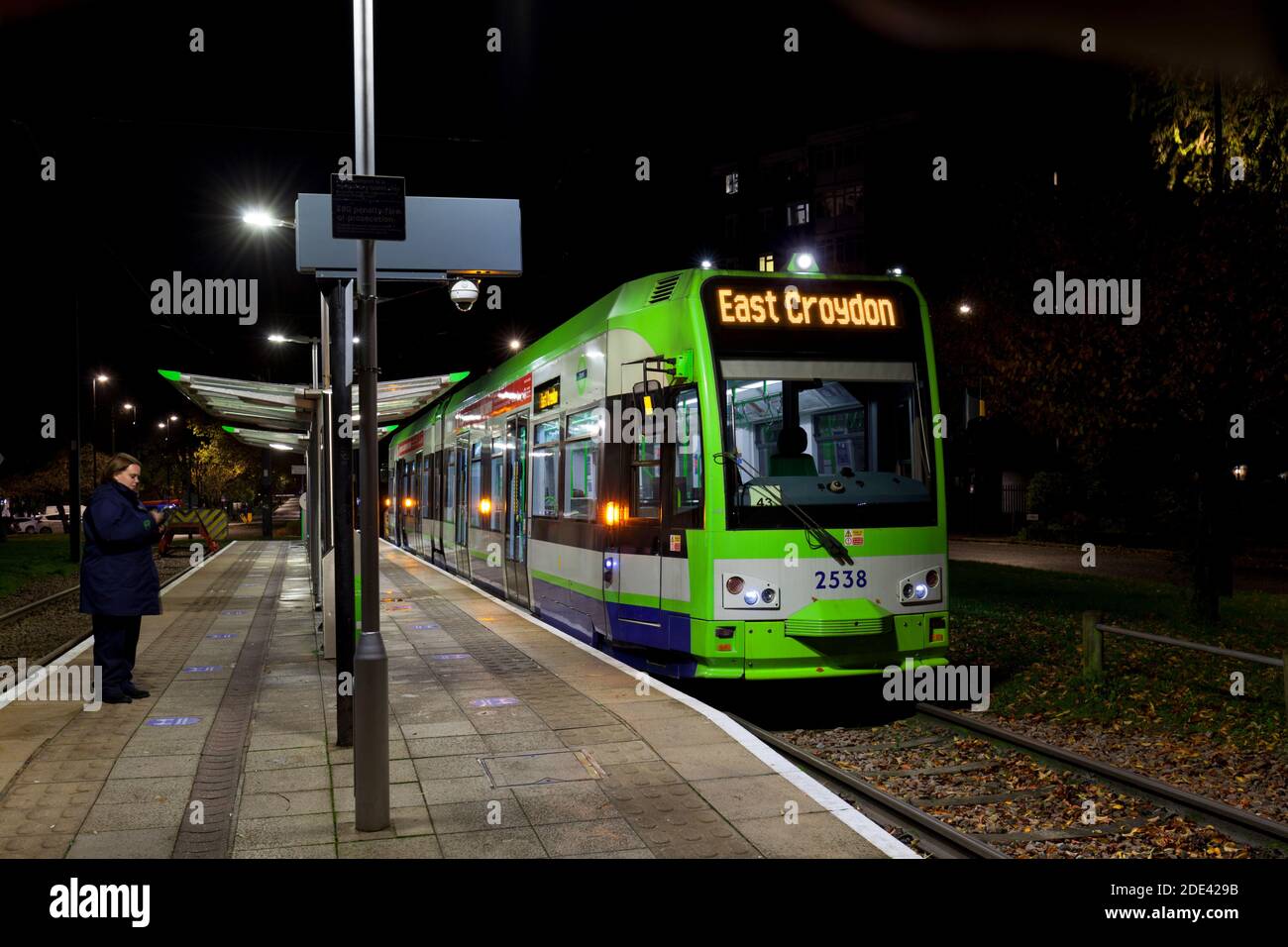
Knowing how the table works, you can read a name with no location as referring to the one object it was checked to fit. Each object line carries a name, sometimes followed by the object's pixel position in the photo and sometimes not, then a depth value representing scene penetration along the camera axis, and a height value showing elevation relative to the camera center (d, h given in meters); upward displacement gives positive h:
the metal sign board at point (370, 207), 6.19 +1.59
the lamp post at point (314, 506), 17.55 -0.23
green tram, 9.09 +0.02
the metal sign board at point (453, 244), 8.09 +1.80
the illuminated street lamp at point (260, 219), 13.31 +3.31
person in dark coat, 8.73 -0.54
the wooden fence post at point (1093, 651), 10.46 -1.66
